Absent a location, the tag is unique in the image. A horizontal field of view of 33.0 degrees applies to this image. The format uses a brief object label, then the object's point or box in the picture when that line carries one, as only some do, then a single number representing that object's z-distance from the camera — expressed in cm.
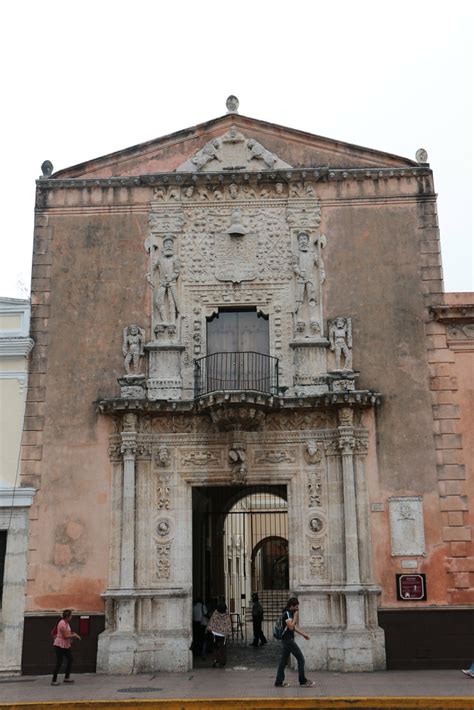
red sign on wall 1563
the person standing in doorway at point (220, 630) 1619
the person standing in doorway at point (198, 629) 1803
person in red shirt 1428
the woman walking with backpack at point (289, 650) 1334
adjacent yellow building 1588
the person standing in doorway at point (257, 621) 2055
